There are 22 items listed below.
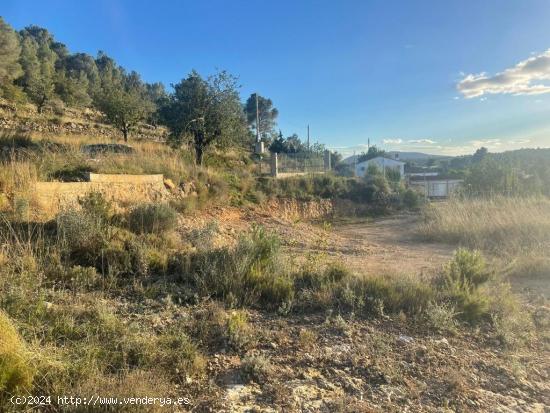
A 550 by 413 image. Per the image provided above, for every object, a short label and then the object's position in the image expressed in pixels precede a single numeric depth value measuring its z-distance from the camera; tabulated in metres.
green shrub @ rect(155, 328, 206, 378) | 2.93
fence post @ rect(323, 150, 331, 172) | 30.92
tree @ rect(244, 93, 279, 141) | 60.91
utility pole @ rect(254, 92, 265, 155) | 27.93
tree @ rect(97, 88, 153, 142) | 21.44
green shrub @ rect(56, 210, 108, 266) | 5.02
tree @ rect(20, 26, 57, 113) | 32.56
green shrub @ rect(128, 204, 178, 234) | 6.60
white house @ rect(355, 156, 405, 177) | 73.38
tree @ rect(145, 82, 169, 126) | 18.75
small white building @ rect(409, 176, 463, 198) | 37.97
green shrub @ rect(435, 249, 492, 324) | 4.67
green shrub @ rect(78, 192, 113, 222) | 6.18
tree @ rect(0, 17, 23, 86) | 33.27
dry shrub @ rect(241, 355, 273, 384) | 3.01
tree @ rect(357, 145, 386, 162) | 84.26
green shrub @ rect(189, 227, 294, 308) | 4.61
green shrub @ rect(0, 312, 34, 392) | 2.39
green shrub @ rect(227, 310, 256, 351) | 3.44
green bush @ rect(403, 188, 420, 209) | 24.08
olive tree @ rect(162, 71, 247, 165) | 16.14
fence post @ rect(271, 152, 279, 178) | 22.20
